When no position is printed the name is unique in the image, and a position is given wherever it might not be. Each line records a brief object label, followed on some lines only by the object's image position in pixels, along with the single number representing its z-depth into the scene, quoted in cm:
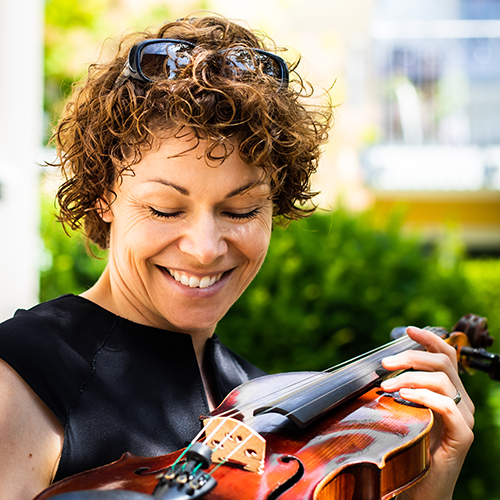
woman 110
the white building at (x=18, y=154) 212
